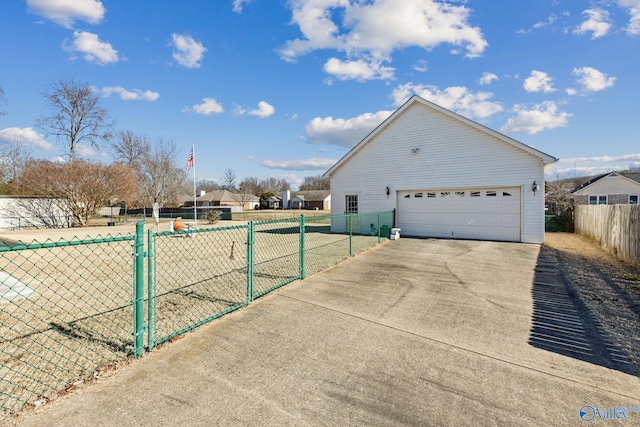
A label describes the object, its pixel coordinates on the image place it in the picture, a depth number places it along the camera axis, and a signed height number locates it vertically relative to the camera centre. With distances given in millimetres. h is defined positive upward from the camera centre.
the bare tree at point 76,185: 23672 +1945
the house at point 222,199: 58719 +1968
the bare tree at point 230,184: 76000 +6481
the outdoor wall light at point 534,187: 11855 +883
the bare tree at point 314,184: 91562 +7791
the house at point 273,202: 65812 +1584
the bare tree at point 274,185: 85312 +7167
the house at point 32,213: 22922 -302
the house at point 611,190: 27562 +1905
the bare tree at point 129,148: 35750 +7239
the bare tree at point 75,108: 30562 +10400
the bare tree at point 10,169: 27891 +3951
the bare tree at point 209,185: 86500 +7169
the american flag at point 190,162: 20844 +3265
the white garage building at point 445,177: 12180 +1464
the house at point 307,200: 66875 +2095
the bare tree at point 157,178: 31297 +3254
